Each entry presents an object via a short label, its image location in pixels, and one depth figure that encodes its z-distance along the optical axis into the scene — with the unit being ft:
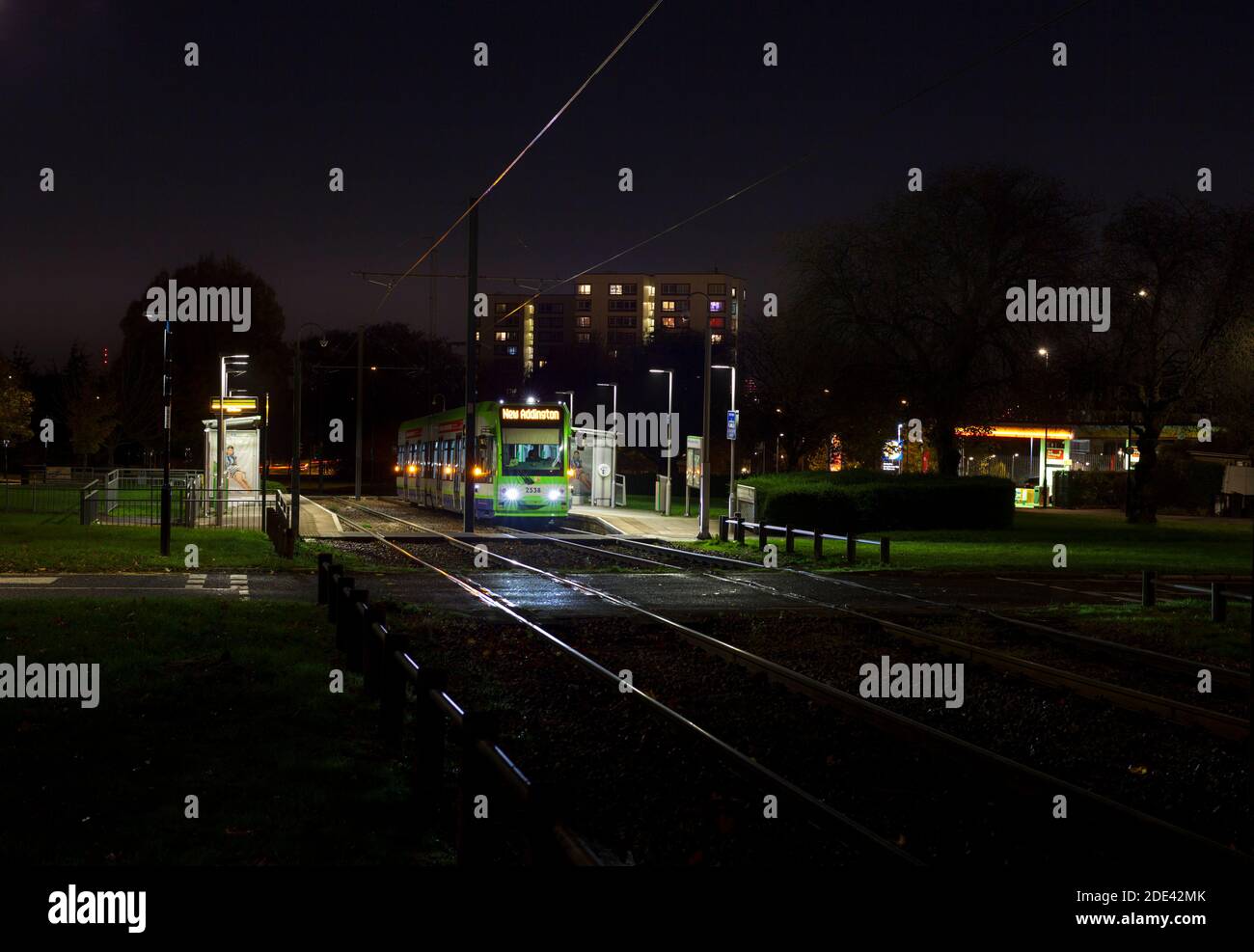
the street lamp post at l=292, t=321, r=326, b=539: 100.07
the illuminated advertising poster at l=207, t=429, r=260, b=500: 132.26
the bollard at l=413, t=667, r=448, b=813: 26.08
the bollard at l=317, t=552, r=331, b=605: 56.59
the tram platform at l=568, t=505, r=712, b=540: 128.47
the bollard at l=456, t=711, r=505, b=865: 20.16
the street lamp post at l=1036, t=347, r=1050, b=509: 217.36
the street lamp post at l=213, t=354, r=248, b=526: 121.08
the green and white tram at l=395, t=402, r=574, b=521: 132.87
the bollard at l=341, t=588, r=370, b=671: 41.65
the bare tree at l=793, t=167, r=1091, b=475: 149.69
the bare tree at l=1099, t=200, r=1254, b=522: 149.59
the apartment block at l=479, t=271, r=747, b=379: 614.75
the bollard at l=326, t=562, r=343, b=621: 49.63
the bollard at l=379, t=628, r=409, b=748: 31.83
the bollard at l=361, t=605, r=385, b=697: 36.19
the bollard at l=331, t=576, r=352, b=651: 44.11
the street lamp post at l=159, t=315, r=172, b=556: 83.10
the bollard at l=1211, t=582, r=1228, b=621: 58.85
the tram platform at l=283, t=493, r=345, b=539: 116.08
